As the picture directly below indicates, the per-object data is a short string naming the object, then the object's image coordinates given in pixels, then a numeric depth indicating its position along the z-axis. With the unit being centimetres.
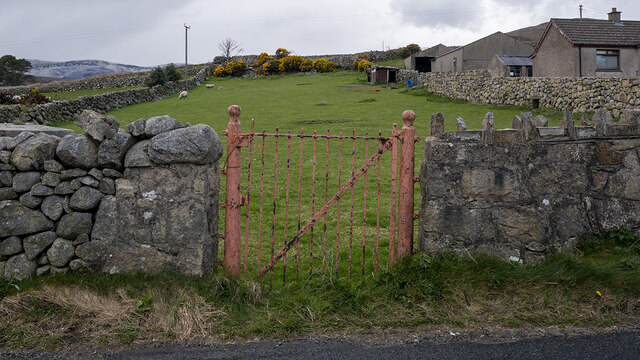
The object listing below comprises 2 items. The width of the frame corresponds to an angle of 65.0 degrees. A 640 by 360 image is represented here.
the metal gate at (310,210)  536
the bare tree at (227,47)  8412
